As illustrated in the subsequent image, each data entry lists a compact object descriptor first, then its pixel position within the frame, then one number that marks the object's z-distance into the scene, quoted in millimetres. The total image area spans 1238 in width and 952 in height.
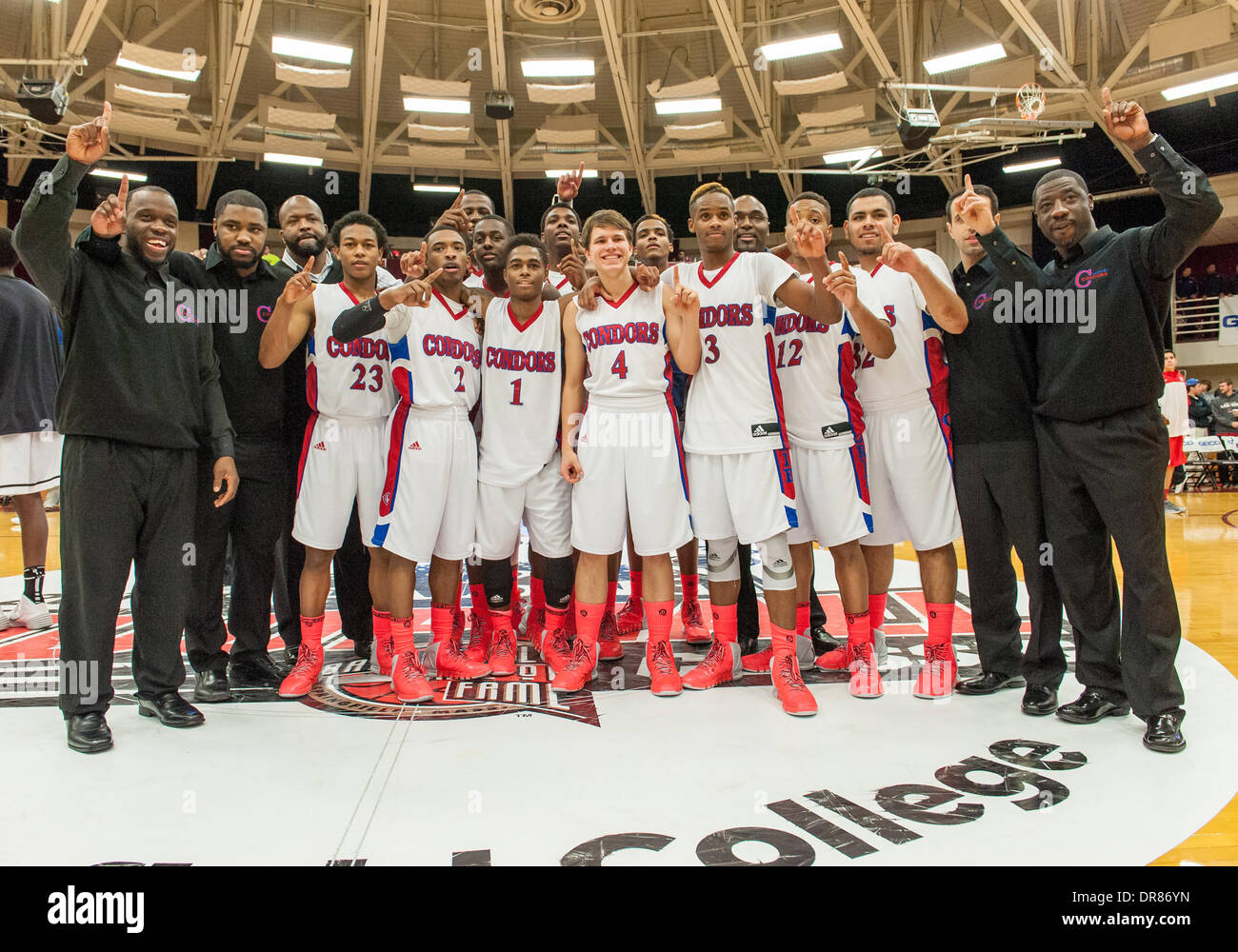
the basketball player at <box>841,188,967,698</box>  3531
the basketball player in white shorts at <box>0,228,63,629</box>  4773
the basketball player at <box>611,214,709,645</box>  4141
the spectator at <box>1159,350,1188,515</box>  10844
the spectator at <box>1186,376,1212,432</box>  14312
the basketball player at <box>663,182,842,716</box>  3447
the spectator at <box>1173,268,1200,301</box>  17500
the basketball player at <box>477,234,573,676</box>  3775
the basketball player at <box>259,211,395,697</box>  3617
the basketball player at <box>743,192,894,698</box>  3568
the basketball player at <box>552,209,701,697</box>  3535
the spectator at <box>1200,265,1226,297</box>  17141
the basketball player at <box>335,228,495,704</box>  3559
